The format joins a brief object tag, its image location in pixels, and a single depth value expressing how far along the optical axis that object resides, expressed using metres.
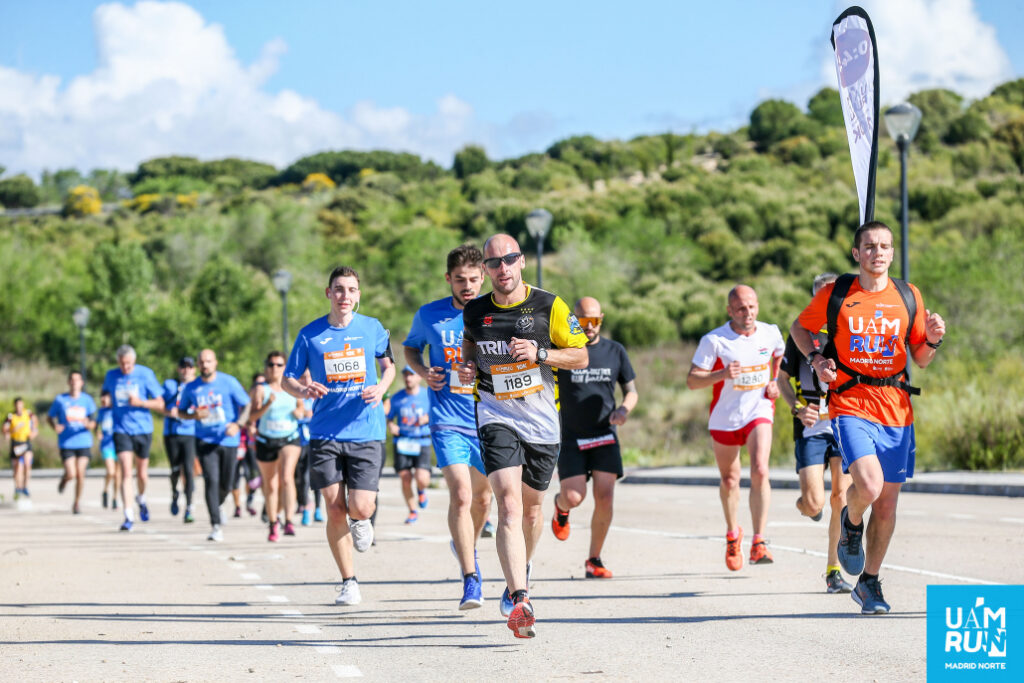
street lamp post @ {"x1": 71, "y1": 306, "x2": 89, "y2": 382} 45.56
